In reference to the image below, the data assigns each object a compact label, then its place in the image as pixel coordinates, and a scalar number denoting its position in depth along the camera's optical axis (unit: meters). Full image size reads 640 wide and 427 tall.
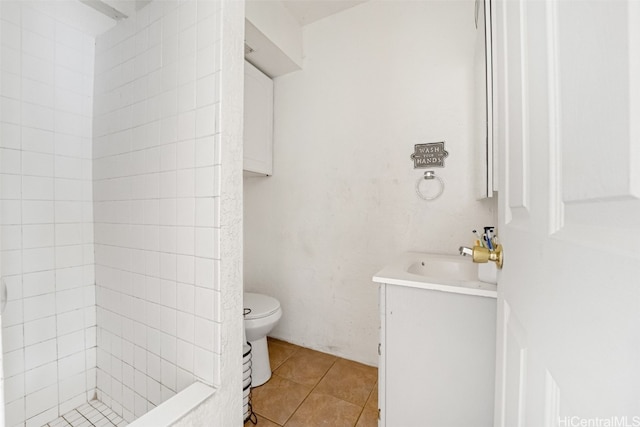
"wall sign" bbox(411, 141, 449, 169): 1.59
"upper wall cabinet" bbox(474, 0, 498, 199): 1.02
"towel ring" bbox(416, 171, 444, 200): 1.60
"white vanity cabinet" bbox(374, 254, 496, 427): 0.92
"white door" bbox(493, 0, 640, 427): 0.21
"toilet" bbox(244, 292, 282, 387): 1.51
